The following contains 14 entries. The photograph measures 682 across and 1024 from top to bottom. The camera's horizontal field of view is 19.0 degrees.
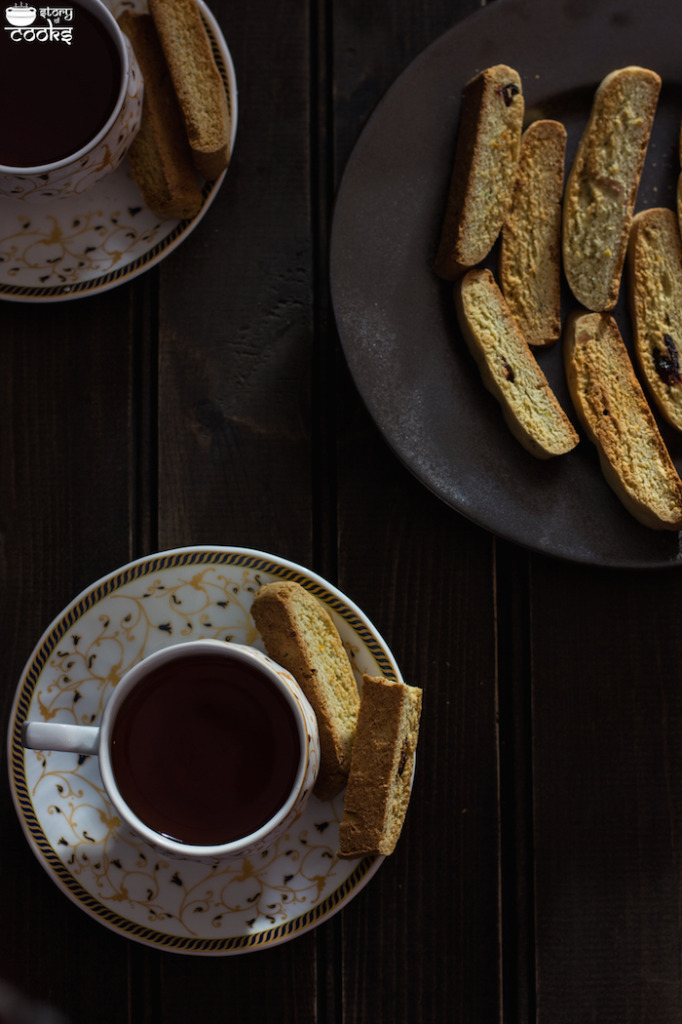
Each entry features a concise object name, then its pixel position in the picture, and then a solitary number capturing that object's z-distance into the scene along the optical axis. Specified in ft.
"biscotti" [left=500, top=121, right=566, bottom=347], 2.66
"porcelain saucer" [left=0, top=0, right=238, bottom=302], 2.60
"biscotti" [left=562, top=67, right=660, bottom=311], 2.65
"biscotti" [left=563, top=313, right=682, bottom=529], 2.61
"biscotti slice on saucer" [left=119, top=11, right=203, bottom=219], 2.59
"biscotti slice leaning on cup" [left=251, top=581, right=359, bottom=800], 2.50
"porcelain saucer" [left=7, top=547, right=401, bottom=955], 2.52
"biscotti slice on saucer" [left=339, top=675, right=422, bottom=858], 2.48
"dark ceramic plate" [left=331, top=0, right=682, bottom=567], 2.61
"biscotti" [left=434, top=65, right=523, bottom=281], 2.61
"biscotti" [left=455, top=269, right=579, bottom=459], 2.61
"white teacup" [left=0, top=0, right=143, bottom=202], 2.53
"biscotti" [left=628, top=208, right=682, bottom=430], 2.66
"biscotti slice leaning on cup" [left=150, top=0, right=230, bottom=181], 2.59
